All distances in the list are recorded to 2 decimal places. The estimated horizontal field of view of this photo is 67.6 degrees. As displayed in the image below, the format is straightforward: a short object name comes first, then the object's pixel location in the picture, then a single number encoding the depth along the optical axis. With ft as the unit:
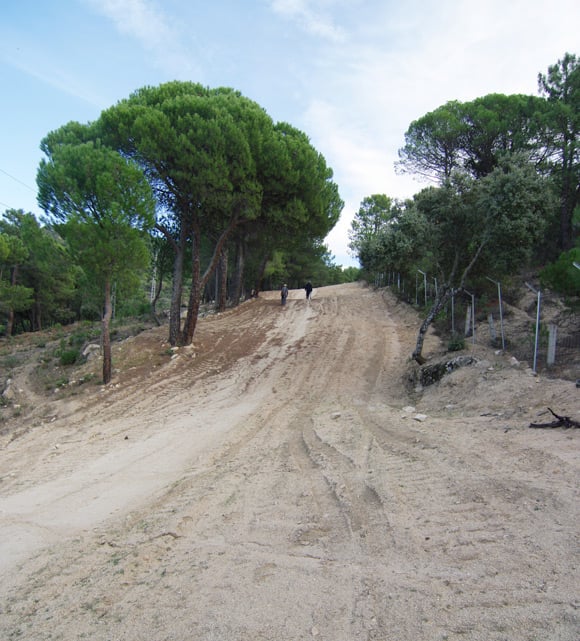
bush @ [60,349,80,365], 46.29
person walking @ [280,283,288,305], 80.18
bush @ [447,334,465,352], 35.42
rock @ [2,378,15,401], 37.38
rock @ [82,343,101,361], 44.38
